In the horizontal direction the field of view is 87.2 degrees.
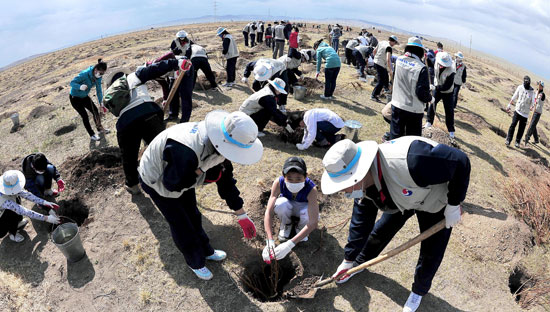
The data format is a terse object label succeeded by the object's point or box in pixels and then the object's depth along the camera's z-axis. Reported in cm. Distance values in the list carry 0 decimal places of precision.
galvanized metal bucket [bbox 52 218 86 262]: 354
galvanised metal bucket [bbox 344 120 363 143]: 638
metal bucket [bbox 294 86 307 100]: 884
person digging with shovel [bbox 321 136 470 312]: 222
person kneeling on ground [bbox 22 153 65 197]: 450
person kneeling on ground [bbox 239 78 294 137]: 578
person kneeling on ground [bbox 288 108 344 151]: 584
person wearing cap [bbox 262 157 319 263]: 341
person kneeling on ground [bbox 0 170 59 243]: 387
